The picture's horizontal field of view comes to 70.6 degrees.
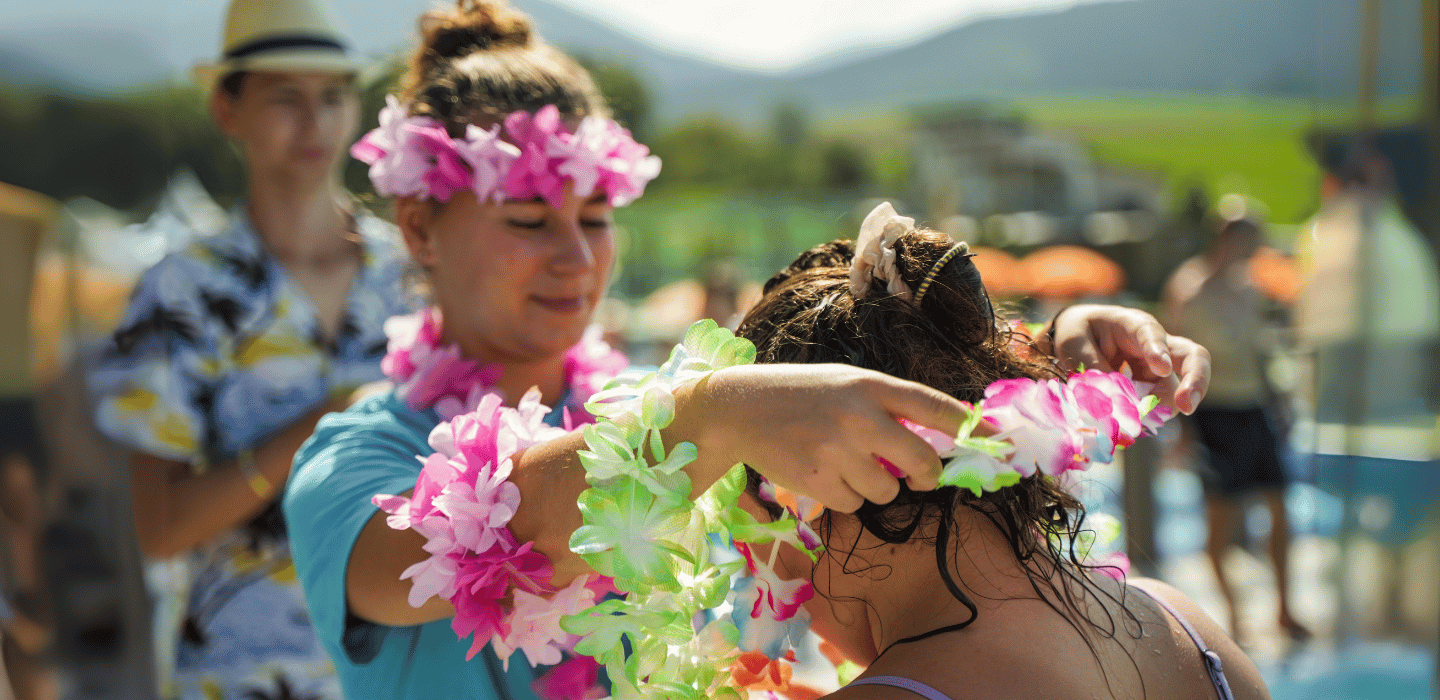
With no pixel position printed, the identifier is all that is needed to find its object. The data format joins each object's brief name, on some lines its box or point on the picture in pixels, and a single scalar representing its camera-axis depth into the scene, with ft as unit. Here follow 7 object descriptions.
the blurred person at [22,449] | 11.35
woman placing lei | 2.93
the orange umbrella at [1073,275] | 34.27
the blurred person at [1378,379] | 14.57
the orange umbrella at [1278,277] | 31.22
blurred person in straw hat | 7.80
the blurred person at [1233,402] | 18.12
